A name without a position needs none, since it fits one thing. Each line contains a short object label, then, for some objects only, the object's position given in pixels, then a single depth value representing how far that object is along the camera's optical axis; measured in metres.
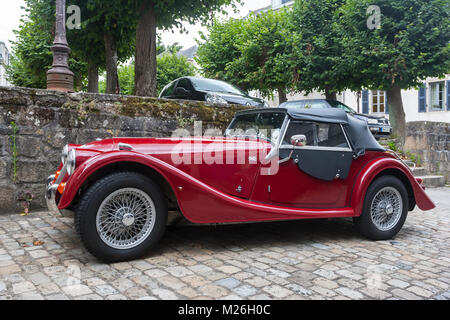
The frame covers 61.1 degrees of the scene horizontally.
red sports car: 3.30
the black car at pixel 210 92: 8.60
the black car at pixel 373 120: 13.16
